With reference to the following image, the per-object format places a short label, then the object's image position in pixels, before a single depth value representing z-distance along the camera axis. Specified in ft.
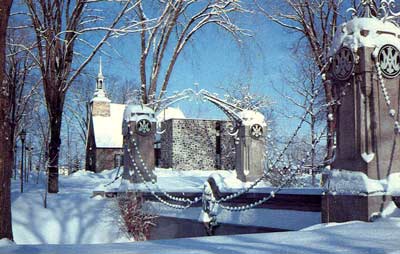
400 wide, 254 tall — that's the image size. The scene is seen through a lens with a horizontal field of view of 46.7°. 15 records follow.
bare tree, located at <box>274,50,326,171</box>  79.23
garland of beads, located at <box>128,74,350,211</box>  28.61
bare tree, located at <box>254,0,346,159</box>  64.03
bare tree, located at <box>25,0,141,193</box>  54.29
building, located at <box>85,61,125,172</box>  151.02
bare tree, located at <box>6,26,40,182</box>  63.64
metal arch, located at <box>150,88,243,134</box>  61.21
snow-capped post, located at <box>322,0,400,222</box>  21.76
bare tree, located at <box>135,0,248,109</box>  73.36
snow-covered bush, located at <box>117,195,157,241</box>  39.47
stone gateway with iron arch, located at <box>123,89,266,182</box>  51.13
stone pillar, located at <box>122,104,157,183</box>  52.08
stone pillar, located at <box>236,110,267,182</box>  50.70
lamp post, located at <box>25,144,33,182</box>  117.27
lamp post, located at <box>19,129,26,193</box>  75.18
